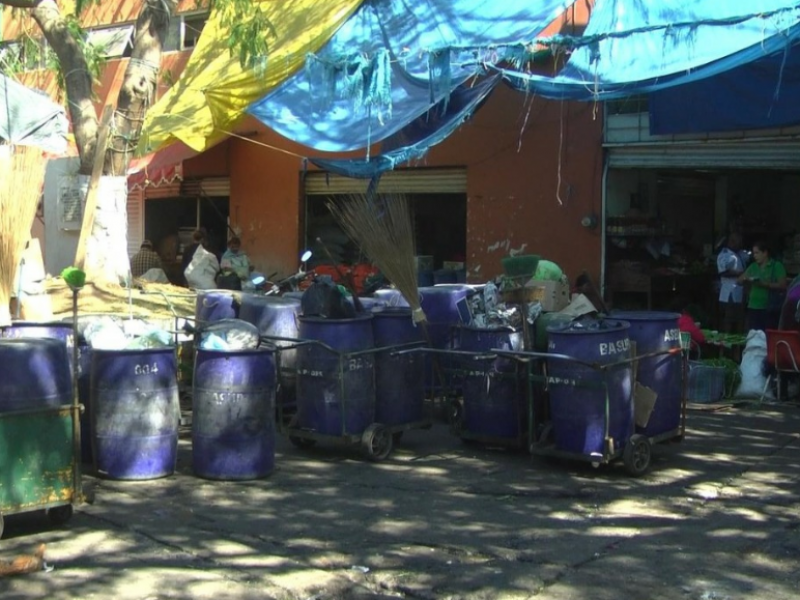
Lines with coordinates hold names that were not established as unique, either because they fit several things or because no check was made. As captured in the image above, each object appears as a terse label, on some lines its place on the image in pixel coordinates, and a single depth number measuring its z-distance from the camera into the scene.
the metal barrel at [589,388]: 7.21
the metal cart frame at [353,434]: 7.88
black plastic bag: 8.48
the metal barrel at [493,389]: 7.99
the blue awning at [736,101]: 10.81
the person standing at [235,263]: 14.58
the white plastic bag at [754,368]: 10.82
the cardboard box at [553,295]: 10.59
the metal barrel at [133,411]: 7.13
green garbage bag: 11.02
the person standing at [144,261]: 16.45
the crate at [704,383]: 10.80
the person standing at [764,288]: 11.77
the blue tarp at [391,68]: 10.68
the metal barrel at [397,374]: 8.25
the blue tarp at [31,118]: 12.66
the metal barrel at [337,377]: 7.90
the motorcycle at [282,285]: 11.20
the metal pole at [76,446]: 6.13
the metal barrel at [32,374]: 5.78
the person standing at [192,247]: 15.75
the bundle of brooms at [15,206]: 6.96
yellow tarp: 12.05
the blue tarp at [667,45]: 8.82
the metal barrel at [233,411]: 7.28
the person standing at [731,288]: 12.63
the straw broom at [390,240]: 8.51
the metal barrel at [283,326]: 9.13
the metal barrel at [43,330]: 7.40
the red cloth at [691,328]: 11.38
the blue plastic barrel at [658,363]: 7.67
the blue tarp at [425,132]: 11.05
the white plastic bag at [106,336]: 7.41
